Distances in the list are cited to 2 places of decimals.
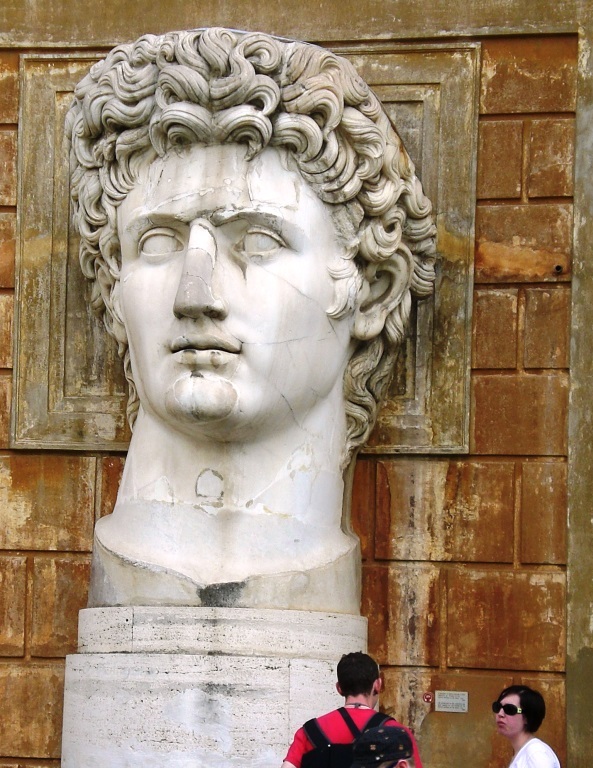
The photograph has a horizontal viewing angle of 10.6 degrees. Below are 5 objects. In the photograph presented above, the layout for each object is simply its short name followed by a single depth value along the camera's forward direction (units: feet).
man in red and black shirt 36.52
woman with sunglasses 39.06
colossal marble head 44.65
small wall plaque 46.79
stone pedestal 42.81
